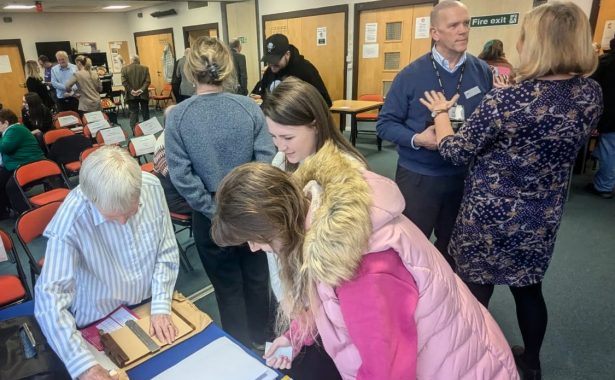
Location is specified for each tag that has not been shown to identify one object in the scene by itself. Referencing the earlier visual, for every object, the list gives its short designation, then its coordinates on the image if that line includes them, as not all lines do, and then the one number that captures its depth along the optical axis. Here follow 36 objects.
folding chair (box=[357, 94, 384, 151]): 5.76
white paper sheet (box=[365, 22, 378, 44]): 6.35
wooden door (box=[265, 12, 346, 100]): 6.79
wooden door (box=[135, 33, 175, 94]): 11.22
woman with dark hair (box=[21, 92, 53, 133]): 4.71
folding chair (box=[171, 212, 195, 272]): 2.70
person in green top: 3.79
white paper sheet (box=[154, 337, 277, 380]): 1.02
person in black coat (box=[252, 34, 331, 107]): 2.99
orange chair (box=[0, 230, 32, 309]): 1.99
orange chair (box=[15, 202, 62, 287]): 1.94
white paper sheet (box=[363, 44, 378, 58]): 6.46
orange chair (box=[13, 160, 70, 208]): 3.23
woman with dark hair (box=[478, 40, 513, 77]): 3.95
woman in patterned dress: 1.21
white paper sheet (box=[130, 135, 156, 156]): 3.60
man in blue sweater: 1.73
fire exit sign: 4.91
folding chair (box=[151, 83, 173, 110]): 10.07
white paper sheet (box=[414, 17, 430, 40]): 5.82
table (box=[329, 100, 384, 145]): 5.07
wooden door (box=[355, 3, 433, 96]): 5.95
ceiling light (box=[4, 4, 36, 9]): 9.09
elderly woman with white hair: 1.10
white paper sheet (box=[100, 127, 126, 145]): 3.95
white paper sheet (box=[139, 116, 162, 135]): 3.61
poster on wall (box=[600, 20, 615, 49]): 4.38
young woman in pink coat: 0.74
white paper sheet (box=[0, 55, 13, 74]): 10.16
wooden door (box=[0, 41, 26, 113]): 10.23
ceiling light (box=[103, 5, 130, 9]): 10.56
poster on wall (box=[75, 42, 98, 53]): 11.55
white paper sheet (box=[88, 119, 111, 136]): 4.32
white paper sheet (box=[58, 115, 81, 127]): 5.12
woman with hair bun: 1.58
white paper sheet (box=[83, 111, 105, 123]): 4.52
